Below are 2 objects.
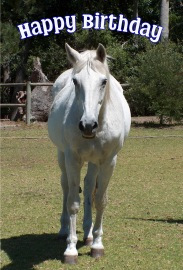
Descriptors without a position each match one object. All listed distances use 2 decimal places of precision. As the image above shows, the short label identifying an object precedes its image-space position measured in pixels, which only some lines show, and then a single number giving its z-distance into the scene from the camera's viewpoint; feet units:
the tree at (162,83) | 89.02
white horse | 21.27
